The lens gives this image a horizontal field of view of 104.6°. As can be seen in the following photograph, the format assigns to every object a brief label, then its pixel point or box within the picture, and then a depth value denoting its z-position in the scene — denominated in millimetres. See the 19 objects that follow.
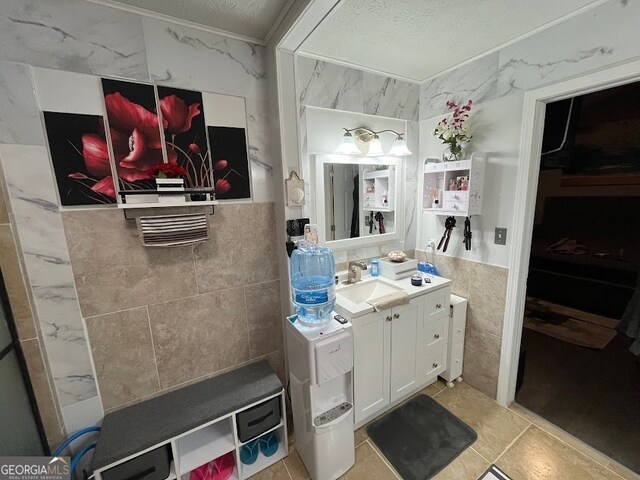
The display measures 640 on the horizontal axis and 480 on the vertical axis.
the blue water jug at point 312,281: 1397
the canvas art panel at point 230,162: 1438
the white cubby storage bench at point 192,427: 1152
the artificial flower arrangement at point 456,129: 1788
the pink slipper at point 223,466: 1409
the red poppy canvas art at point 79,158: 1120
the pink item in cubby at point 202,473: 1385
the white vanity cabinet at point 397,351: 1588
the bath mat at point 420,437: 1470
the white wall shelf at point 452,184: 1731
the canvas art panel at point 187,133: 1304
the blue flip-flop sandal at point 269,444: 1540
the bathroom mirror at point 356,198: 1842
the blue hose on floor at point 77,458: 1206
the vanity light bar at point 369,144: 1813
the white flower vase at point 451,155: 1864
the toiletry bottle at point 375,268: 2076
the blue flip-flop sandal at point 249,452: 1487
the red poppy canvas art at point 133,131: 1198
